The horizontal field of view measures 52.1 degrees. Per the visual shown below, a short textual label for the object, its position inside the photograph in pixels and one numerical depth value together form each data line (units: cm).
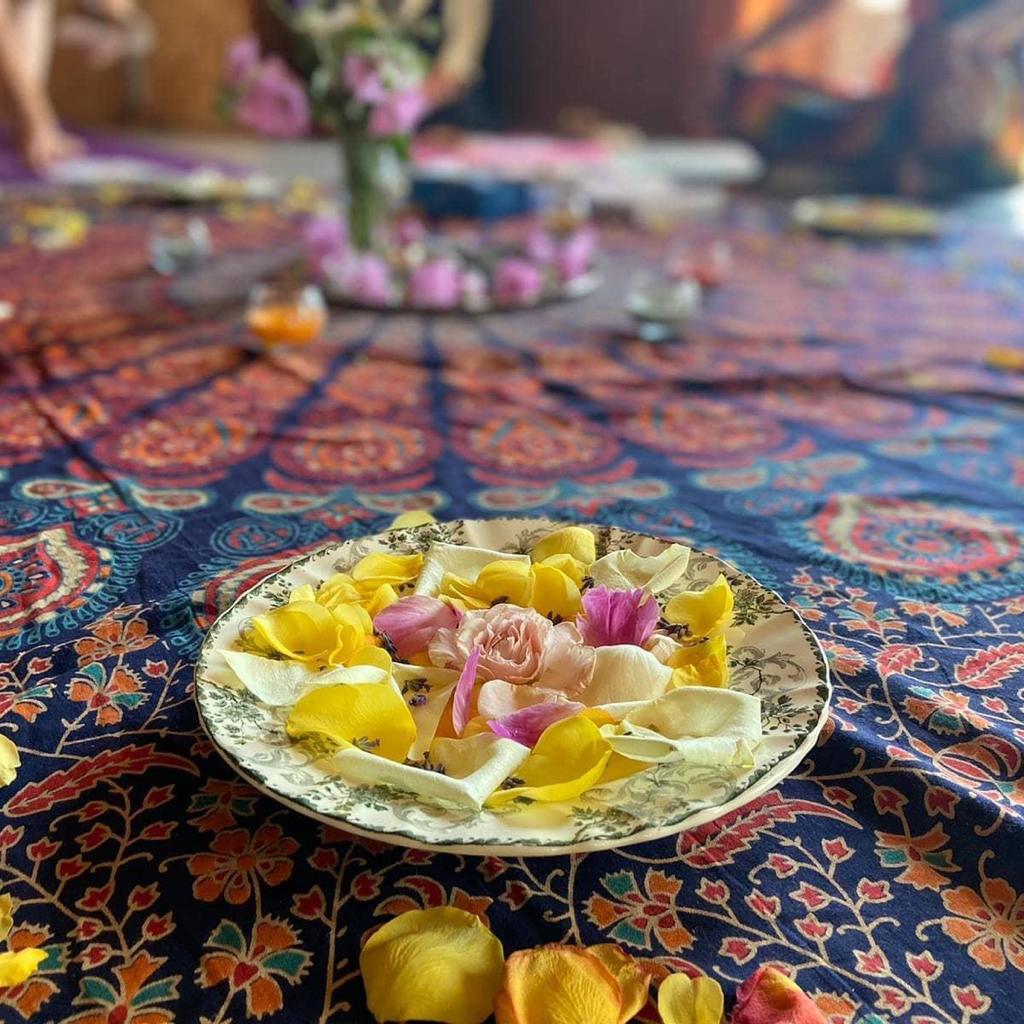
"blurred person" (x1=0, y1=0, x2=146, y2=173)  341
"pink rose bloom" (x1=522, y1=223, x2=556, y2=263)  199
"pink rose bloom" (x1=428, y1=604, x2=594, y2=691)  59
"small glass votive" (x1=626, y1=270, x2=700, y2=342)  166
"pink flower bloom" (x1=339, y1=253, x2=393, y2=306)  175
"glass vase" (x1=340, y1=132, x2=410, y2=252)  183
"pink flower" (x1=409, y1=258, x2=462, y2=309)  174
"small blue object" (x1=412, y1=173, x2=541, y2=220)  264
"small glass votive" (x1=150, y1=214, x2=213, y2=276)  195
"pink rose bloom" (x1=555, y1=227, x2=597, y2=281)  196
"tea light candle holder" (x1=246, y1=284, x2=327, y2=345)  152
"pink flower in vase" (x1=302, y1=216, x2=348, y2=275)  186
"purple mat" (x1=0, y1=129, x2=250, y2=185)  332
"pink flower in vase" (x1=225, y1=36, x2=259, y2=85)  174
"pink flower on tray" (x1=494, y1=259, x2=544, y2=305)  179
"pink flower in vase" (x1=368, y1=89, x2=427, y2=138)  174
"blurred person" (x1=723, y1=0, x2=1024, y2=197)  334
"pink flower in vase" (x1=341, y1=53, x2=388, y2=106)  169
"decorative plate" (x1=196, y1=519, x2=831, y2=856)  48
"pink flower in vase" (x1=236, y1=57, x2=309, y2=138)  173
